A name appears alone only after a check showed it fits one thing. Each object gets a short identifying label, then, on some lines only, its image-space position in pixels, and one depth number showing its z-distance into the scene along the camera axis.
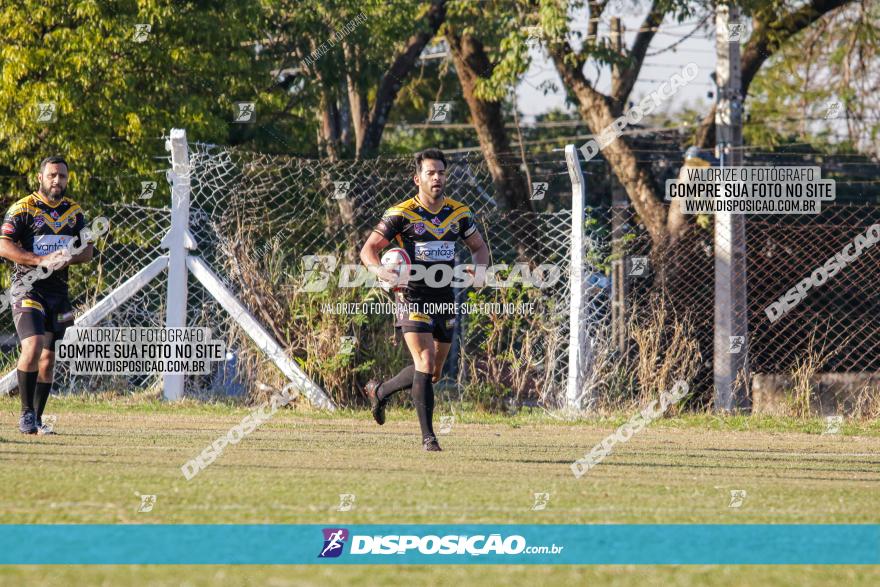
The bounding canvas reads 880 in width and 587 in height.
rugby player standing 19.59
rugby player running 18.48
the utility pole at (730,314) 26.61
